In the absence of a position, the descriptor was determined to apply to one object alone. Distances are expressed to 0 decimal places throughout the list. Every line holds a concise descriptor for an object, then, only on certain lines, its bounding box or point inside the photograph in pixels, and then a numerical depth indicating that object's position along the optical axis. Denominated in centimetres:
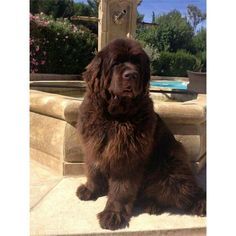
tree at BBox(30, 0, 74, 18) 1131
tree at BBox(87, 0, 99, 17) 1365
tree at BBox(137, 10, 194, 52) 1330
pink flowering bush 675
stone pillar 567
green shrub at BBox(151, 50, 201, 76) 1178
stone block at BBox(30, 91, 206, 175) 272
